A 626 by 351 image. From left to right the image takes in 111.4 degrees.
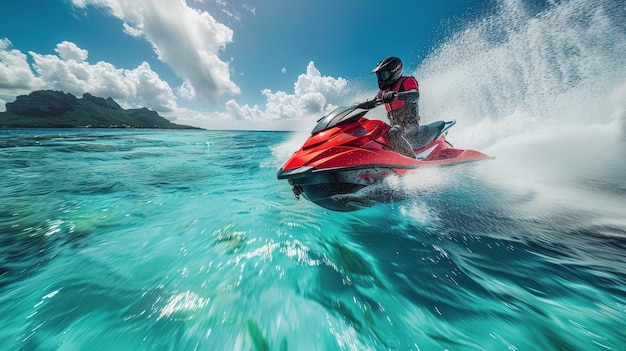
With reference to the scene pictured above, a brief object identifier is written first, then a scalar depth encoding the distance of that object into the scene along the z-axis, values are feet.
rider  10.28
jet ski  8.33
